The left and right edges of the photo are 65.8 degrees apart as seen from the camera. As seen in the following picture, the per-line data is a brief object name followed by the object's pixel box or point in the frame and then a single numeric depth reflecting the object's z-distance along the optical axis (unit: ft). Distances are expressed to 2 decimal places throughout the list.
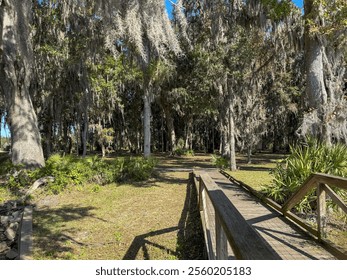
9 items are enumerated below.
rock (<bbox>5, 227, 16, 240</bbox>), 20.69
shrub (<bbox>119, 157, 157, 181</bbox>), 38.60
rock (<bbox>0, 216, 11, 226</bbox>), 22.56
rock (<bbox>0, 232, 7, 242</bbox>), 20.71
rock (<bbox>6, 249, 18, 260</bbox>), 17.08
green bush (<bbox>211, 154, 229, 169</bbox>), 53.93
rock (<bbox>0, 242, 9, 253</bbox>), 18.76
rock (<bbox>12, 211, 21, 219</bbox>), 23.79
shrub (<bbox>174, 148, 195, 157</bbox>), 92.94
